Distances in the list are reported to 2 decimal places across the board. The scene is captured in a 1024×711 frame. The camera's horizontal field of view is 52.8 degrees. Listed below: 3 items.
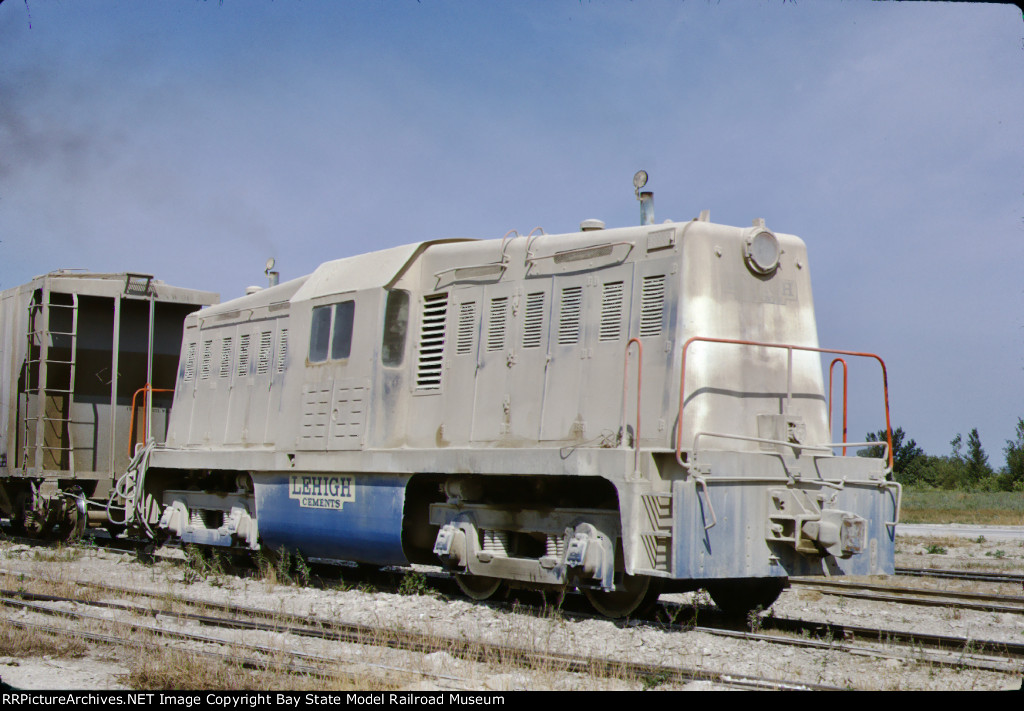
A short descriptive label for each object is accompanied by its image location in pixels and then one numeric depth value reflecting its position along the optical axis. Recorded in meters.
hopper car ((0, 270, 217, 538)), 15.39
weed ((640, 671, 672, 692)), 6.38
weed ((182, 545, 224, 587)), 12.35
